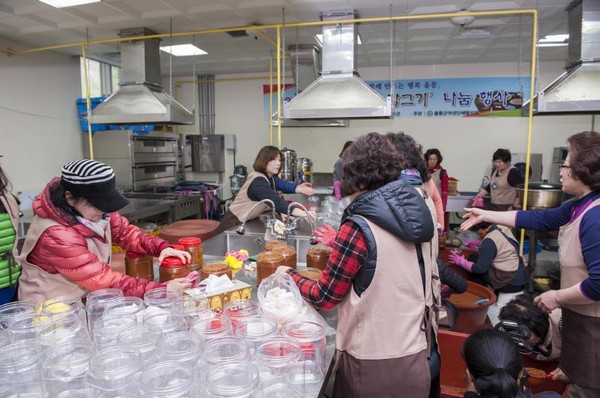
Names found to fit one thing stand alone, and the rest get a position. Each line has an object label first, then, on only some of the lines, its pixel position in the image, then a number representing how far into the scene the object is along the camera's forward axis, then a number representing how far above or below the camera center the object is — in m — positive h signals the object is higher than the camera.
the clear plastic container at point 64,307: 1.28 -0.51
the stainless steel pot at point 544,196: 4.66 -0.50
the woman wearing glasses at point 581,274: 1.76 -0.56
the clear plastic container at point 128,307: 1.30 -0.52
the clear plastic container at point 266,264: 1.98 -0.55
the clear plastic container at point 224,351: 1.06 -0.55
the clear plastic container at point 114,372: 0.97 -0.55
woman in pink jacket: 1.56 -0.34
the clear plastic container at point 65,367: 1.00 -0.55
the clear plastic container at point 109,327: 1.15 -0.53
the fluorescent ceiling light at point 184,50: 5.79 +1.64
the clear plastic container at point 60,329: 1.15 -0.53
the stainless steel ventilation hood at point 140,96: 4.29 +0.70
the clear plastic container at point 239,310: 1.37 -0.56
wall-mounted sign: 6.92 +1.08
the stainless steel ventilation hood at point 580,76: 3.24 +0.69
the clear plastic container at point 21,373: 1.00 -0.56
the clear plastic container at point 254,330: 1.19 -0.56
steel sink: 2.92 -0.66
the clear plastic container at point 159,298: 1.41 -0.53
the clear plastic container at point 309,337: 1.22 -0.58
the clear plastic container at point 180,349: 1.05 -0.54
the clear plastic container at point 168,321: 1.24 -0.54
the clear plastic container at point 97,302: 1.39 -0.52
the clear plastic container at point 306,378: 1.11 -0.66
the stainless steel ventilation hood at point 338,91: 3.62 +0.63
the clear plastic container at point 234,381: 0.96 -0.57
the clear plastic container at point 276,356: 1.09 -0.57
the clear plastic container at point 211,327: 1.21 -0.54
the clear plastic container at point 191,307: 1.35 -0.54
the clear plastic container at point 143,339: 1.10 -0.53
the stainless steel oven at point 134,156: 5.71 +0.01
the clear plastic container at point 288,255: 2.13 -0.55
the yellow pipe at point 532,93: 3.32 +0.53
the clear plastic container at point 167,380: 0.94 -0.56
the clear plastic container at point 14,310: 1.27 -0.52
